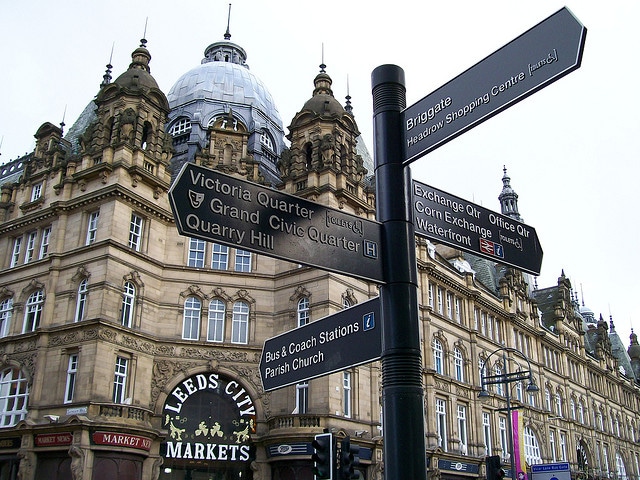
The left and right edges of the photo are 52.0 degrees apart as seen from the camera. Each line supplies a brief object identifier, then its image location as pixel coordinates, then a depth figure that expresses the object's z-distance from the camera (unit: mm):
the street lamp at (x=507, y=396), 26198
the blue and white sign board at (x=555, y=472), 22328
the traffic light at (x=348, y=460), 10859
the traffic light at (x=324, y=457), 8916
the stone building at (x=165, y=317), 26844
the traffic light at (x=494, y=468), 16859
